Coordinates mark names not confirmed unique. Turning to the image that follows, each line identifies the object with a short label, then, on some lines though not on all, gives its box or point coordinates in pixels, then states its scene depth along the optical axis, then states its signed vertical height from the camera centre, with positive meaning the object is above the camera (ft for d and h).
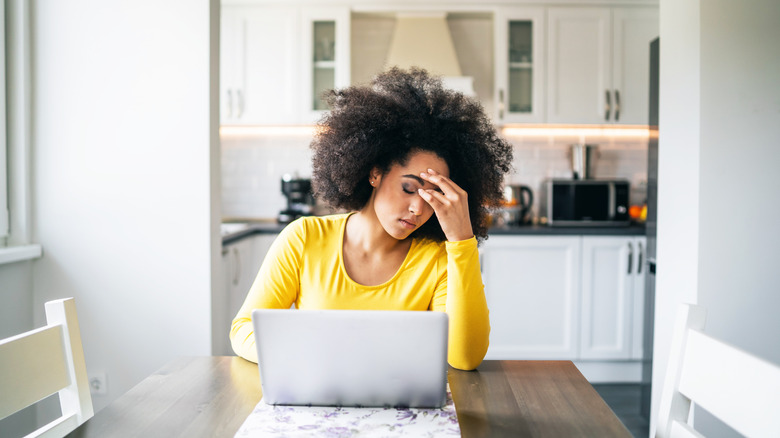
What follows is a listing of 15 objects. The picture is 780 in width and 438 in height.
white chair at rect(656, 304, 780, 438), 2.37 -0.87
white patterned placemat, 2.65 -1.10
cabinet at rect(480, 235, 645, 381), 10.52 -1.69
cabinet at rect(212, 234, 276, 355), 9.38 -1.23
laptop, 2.67 -0.77
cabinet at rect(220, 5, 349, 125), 11.35 +2.87
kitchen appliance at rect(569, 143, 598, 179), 11.78 +0.94
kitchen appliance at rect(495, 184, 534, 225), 11.41 -0.09
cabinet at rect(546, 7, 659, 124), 11.28 +2.89
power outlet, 6.49 -2.16
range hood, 11.49 +3.27
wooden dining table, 2.74 -1.13
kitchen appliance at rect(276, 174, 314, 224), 11.64 +0.07
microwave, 11.15 +0.00
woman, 4.25 +0.08
